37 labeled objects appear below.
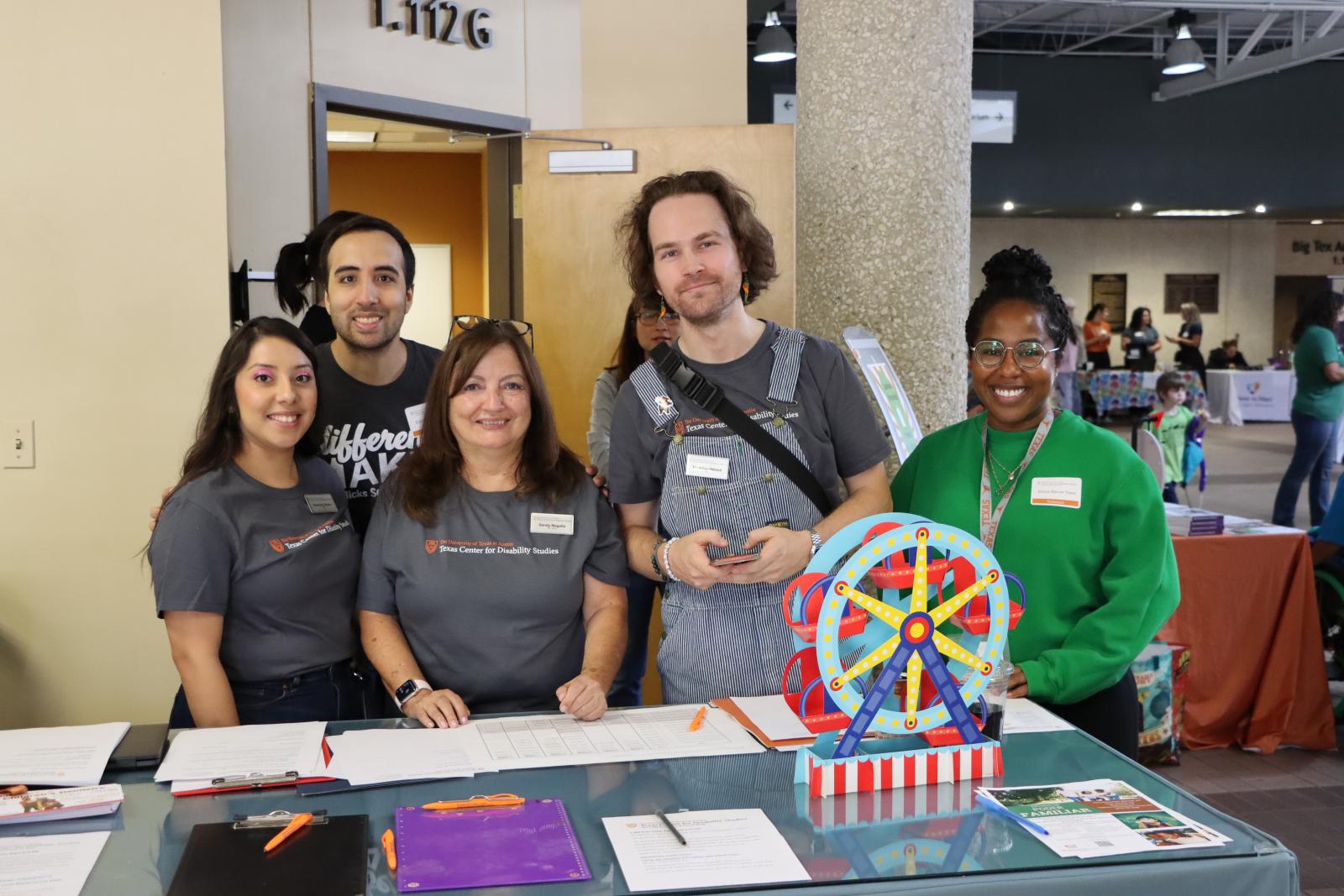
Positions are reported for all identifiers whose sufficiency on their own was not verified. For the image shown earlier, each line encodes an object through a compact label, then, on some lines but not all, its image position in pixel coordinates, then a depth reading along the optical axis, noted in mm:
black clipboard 1417
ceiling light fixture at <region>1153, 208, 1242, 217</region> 18336
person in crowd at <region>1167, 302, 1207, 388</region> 15617
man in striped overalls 2262
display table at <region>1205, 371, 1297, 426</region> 16656
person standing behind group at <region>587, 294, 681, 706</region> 3113
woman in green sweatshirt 2104
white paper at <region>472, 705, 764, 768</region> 1873
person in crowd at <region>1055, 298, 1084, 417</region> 9773
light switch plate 3217
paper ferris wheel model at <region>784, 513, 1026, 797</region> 1723
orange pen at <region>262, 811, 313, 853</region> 1519
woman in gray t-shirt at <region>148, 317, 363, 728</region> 2172
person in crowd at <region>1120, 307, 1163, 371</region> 15312
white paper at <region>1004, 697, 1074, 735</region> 2027
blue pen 1591
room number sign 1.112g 4789
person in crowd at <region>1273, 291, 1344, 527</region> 7391
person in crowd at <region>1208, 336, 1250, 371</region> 17750
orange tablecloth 4391
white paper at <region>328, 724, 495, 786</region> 1775
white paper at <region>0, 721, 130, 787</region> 1754
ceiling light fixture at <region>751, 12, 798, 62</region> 13414
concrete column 3730
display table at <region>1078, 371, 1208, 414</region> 14227
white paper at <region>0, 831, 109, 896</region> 1425
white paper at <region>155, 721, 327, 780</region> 1790
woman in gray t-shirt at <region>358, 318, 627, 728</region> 2227
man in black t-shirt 2701
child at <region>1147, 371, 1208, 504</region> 7867
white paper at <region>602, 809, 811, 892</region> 1439
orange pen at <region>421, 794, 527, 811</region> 1652
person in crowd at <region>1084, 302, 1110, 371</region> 15548
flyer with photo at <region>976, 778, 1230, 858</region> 1545
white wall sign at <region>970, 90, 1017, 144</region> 13789
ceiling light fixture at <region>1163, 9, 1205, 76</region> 13188
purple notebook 1443
